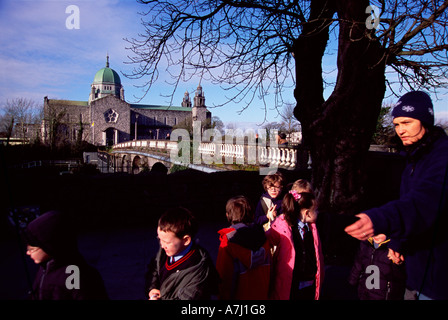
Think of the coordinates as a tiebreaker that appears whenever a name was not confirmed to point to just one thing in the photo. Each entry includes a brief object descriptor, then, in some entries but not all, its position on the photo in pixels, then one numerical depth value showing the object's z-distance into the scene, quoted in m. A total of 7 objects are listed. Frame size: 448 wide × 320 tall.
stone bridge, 9.80
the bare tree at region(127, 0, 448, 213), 4.60
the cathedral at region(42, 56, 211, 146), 85.50
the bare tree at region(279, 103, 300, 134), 23.55
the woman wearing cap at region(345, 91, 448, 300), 1.53
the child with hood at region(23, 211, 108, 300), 2.01
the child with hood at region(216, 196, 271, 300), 2.90
